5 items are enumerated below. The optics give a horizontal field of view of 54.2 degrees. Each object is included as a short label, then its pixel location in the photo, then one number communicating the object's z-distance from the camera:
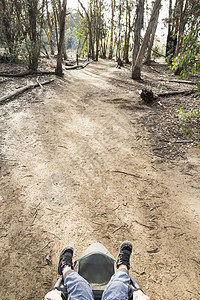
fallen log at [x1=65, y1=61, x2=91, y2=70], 13.40
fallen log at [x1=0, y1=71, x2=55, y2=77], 9.05
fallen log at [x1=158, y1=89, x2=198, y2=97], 7.89
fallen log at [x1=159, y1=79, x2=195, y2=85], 9.83
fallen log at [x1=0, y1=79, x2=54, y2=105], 6.52
